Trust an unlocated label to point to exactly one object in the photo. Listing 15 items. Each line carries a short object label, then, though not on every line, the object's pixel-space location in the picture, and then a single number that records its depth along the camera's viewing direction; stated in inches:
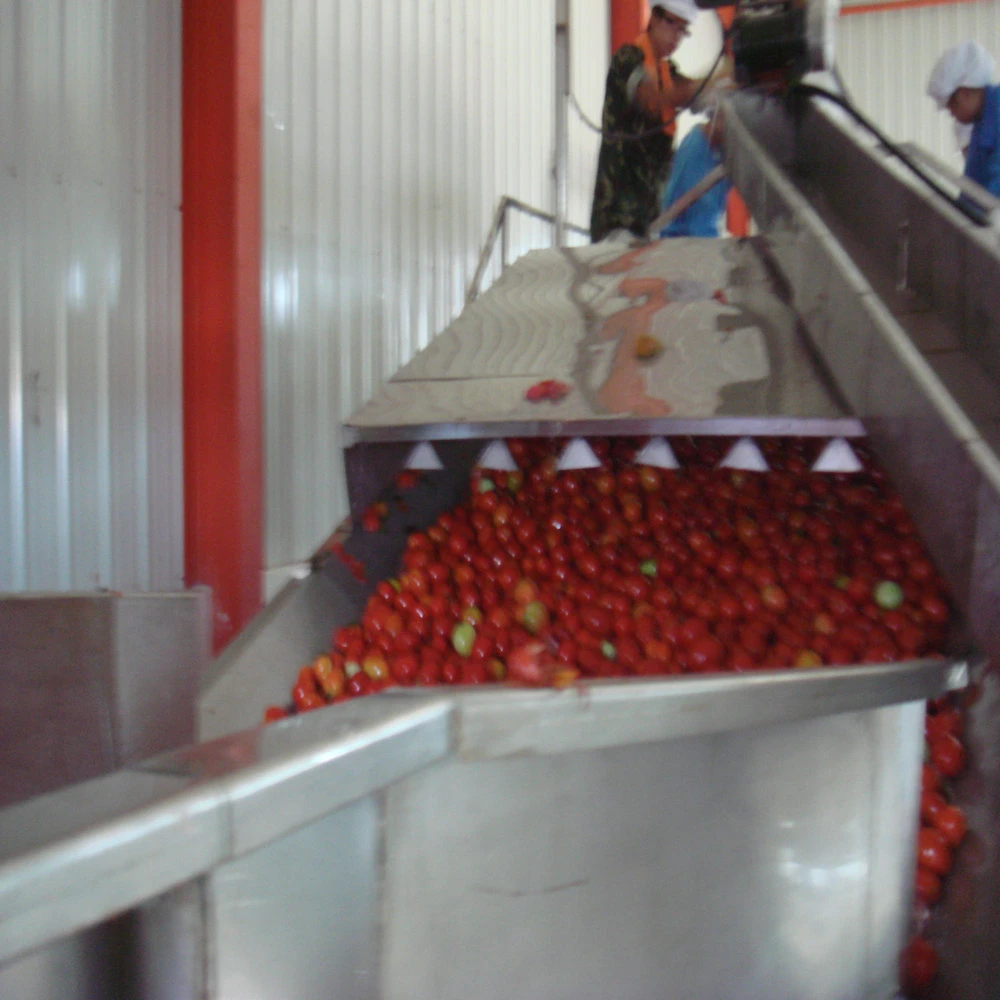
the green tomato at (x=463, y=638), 97.0
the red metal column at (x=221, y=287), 165.3
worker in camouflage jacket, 192.5
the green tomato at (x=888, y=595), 89.5
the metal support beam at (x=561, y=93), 214.2
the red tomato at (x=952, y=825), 76.9
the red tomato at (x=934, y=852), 76.7
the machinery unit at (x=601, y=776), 38.3
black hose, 105.5
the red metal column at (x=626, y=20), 372.8
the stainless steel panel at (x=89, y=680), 93.4
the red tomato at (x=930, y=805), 78.0
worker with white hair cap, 164.7
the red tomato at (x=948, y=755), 78.0
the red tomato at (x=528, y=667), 59.5
